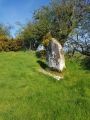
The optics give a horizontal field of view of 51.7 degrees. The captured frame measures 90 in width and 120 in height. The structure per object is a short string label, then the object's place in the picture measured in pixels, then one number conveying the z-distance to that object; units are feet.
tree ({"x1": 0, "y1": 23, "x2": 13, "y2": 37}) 77.27
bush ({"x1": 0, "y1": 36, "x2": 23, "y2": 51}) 49.61
